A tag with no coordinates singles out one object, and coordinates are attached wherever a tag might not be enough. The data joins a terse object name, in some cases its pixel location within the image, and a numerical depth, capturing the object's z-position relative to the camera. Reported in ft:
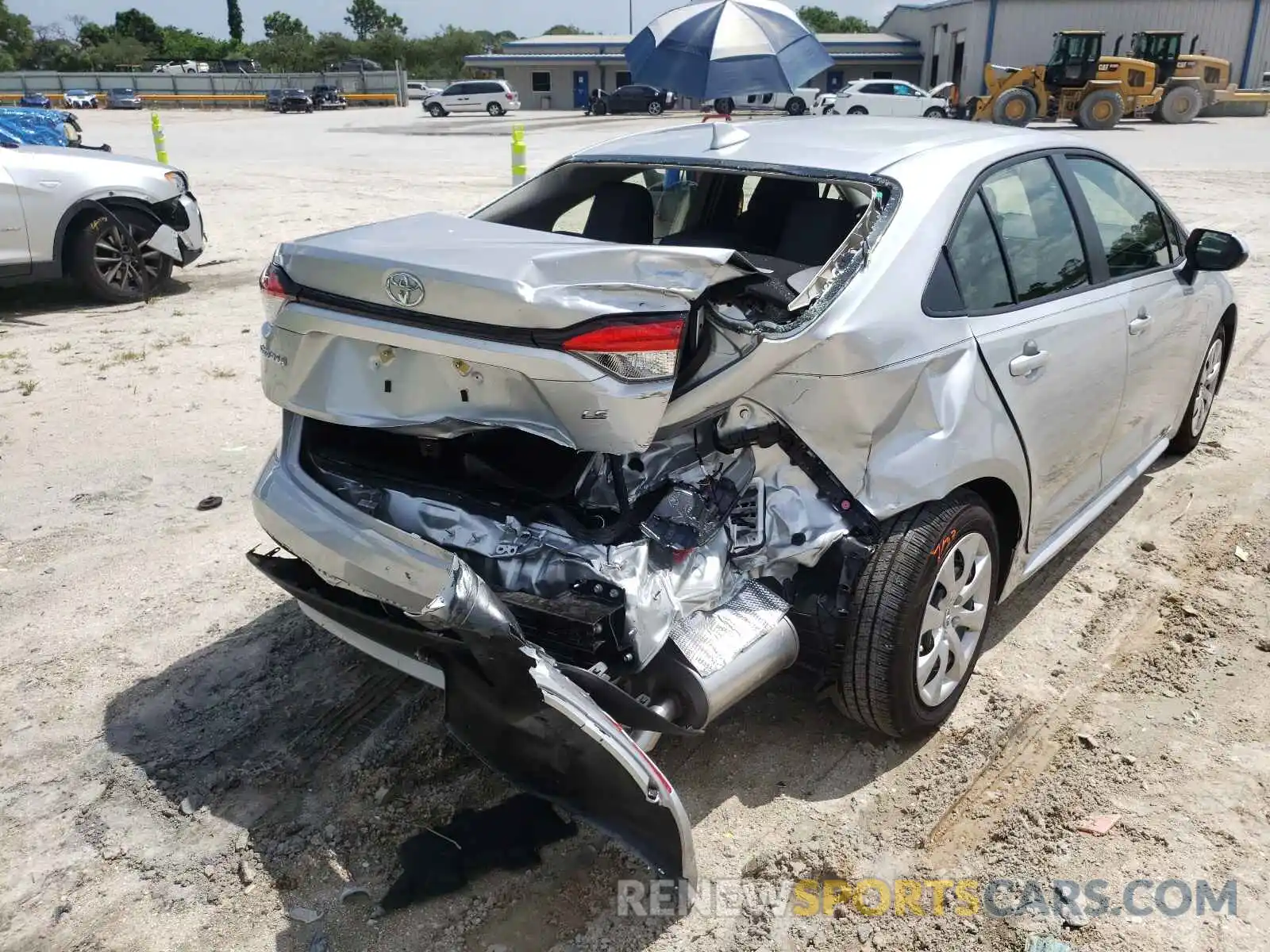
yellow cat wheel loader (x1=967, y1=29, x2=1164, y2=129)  92.73
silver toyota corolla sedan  7.86
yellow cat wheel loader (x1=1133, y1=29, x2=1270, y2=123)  101.55
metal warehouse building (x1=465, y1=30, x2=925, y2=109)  189.78
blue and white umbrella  35.50
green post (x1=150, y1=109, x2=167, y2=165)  52.20
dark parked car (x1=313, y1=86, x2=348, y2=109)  173.47
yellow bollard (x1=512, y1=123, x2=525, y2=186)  36.45
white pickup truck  134.92
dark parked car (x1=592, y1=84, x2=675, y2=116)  151.02
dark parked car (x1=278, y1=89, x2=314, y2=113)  163.53
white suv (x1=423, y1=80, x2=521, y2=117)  148.97
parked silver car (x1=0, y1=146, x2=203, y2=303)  26.73
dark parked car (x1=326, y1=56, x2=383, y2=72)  218.18
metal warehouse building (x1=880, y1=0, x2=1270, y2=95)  141.79
